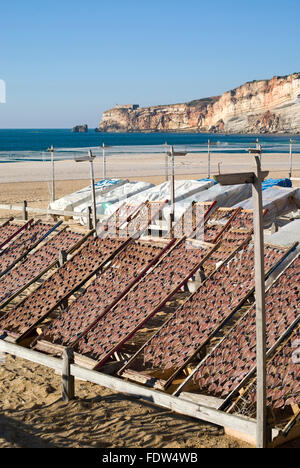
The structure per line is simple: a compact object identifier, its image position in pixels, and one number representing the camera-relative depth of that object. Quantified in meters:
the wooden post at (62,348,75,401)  5.16
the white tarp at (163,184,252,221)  12.02
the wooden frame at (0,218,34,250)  8.56
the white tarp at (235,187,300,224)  11.13
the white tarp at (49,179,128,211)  14.13
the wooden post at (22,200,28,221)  11.16
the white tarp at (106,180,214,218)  12.83
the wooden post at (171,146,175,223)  10.11
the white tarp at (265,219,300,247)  7.30
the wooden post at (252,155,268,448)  3.94
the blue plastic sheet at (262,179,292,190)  13.56
